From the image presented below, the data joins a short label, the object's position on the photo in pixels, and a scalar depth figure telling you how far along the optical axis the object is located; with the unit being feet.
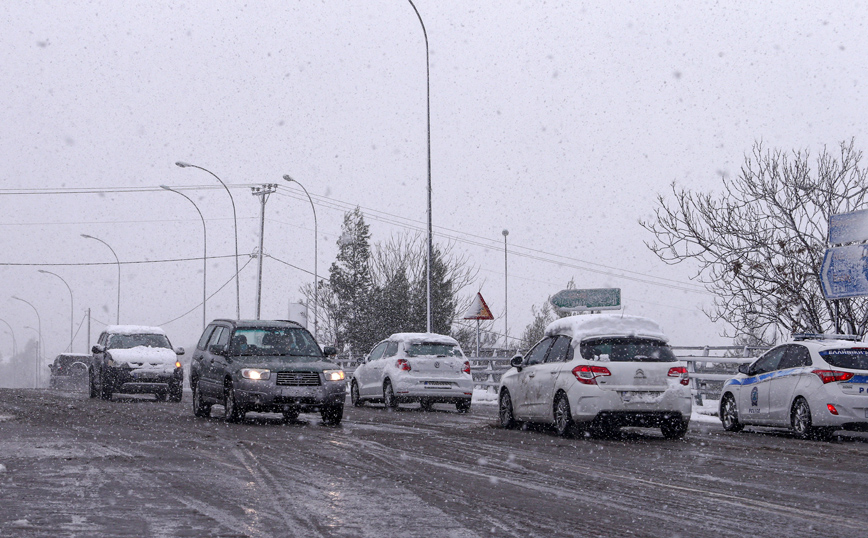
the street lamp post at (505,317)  225.56
